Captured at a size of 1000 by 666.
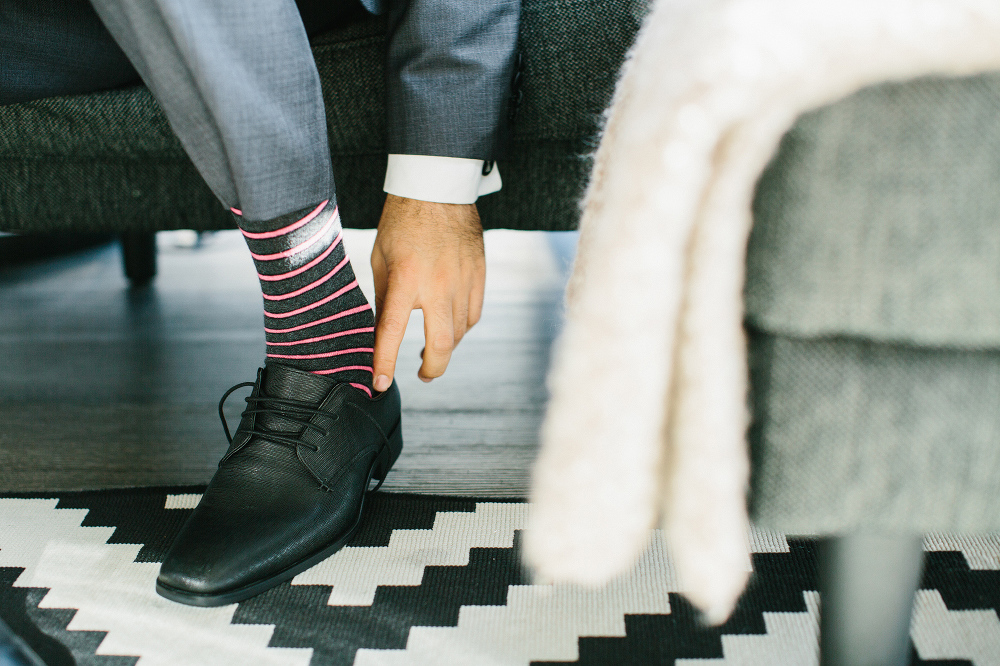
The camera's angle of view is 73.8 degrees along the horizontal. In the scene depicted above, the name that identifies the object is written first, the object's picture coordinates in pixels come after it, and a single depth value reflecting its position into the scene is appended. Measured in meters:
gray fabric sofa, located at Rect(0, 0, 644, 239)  0.67
